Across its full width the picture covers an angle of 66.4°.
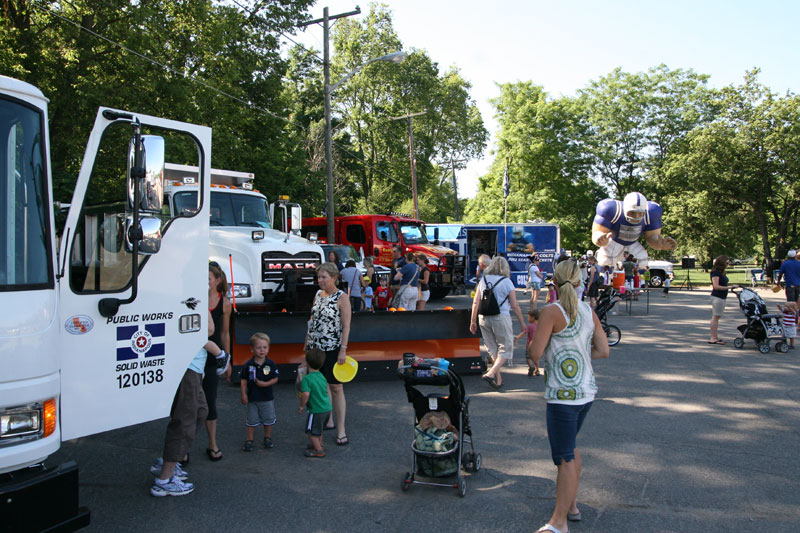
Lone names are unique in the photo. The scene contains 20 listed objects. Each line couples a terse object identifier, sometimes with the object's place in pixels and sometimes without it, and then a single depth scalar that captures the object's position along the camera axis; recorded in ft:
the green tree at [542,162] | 136.15
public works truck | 10.37
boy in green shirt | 18.66
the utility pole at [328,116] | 69.15
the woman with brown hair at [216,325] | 18.42
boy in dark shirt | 19.07
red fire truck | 69.51
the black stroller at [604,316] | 39.94
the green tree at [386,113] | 152.66
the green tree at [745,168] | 113.09
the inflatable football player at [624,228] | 74.18
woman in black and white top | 19.56
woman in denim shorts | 13.37
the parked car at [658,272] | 104.07
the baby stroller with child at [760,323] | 37.58
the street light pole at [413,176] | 120.28
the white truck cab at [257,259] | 32.30
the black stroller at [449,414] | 16.43
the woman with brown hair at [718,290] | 38.86
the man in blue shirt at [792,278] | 42.09
